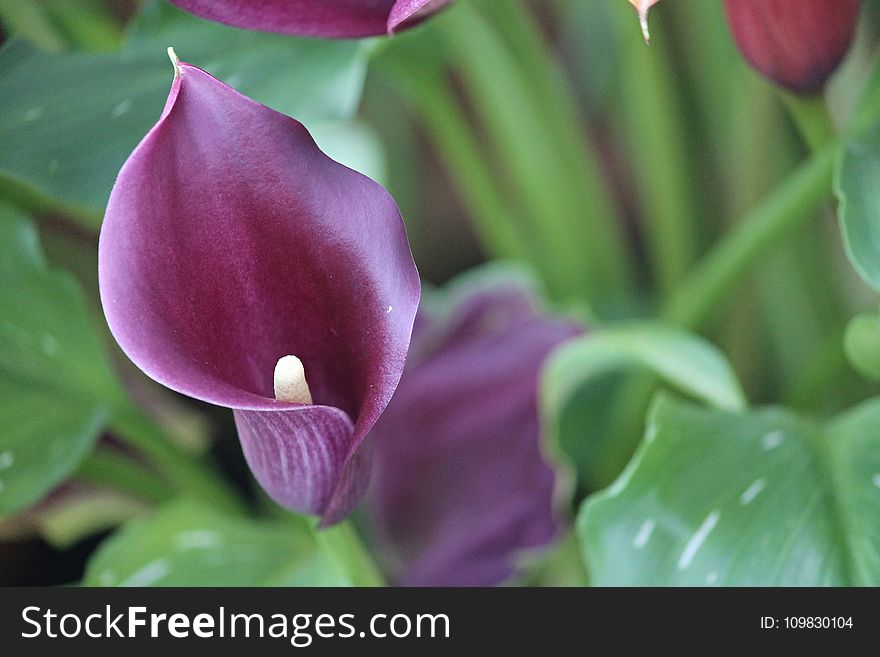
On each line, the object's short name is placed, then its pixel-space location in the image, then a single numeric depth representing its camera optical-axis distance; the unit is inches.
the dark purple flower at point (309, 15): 36.9
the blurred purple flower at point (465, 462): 42.1
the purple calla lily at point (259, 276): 35.9
